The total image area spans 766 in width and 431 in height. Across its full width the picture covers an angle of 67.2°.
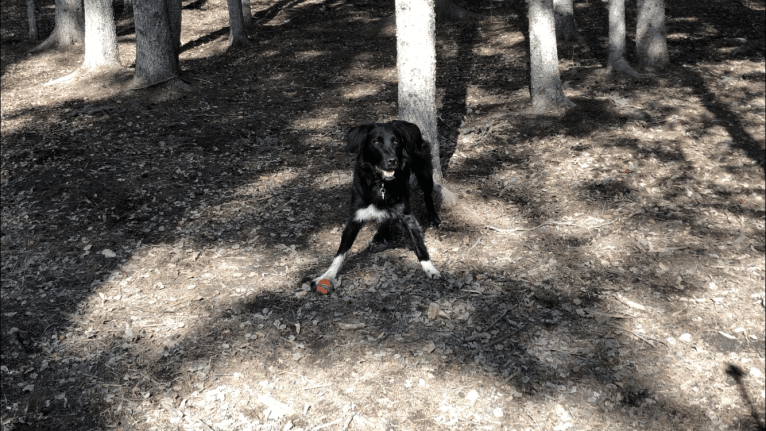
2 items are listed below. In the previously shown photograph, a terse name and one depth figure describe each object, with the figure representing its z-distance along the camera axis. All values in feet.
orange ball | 19.49
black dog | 18.99
